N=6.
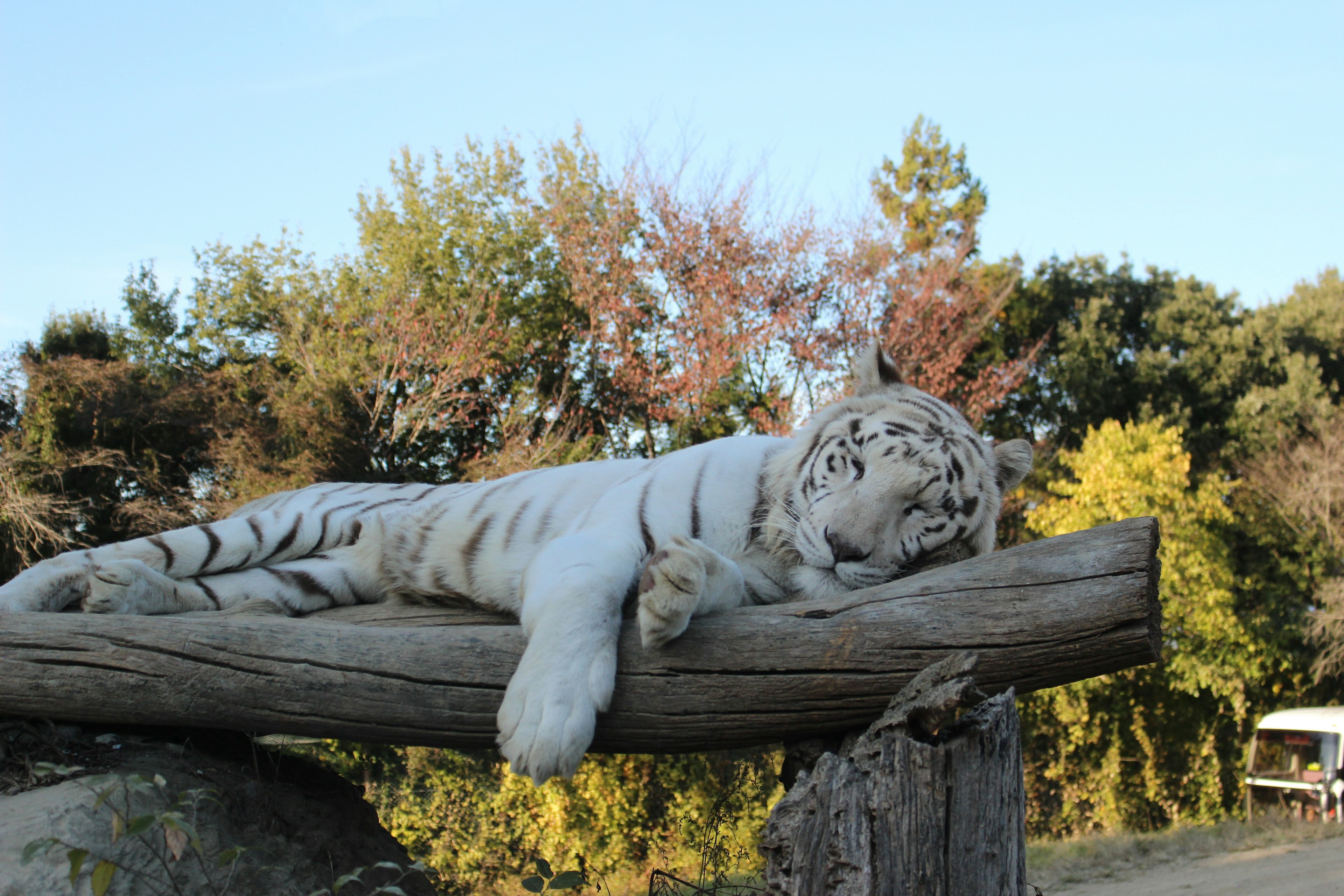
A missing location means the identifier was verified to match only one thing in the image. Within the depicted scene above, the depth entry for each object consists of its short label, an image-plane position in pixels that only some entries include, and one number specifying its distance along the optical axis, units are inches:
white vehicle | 391.5
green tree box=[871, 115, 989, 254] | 580.1
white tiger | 77.1
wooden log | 80.5
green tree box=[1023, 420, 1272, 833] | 390.3
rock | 84.8
